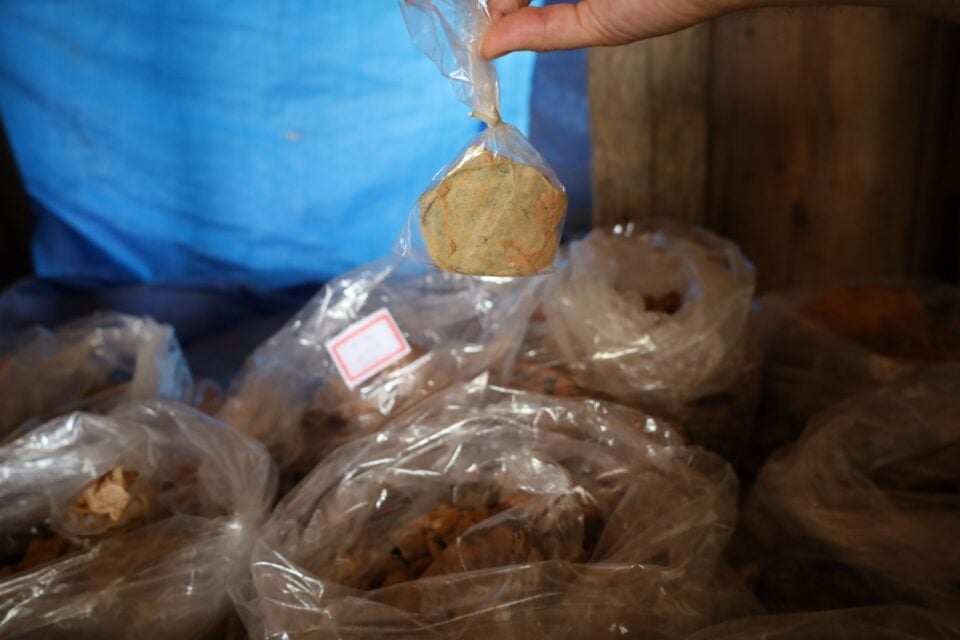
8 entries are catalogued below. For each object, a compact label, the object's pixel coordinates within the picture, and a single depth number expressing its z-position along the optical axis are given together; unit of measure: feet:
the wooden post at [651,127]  4.56
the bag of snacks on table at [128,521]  2.46
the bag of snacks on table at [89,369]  3.82
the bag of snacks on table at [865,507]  2.46
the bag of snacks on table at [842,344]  3.51
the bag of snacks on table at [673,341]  3.29
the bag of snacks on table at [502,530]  2.23
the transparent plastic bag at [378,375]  3.50
